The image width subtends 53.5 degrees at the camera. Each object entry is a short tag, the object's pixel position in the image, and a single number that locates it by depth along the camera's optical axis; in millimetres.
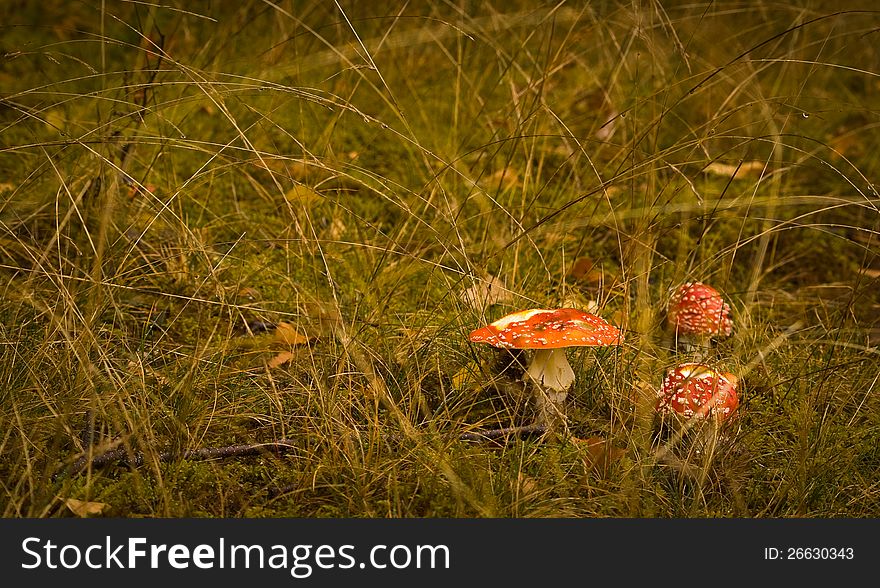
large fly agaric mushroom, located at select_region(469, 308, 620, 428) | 2082
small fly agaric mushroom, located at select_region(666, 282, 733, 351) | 2670
